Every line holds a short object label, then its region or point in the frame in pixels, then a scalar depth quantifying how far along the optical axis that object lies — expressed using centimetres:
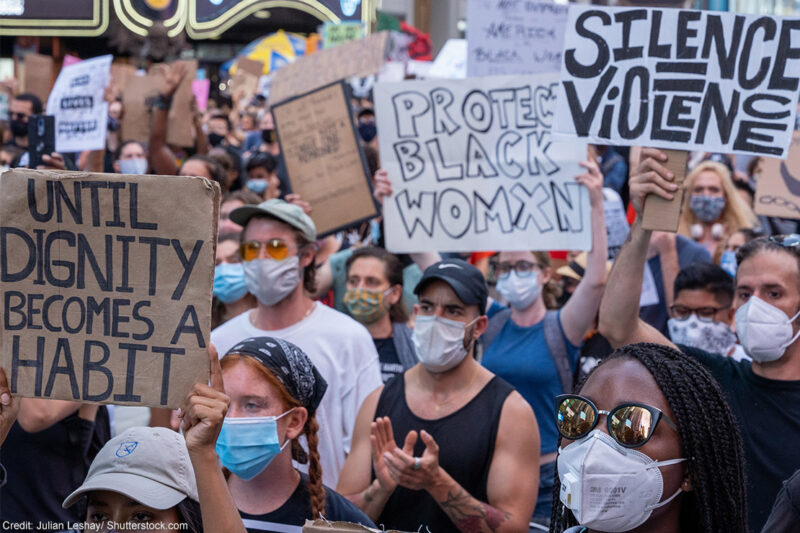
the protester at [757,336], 346
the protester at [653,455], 246
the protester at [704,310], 509
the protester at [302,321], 442
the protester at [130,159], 838
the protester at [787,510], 196
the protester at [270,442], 323
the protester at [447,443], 351
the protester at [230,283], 563
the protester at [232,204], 629
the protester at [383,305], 534
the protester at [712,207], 719
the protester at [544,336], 480
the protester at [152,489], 261
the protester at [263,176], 859
